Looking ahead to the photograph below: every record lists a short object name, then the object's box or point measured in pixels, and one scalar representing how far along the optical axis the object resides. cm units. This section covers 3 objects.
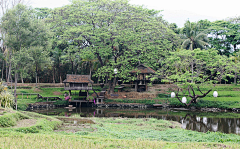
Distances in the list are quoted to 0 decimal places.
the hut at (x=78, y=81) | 3231
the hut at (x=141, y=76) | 3559
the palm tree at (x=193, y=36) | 4281
